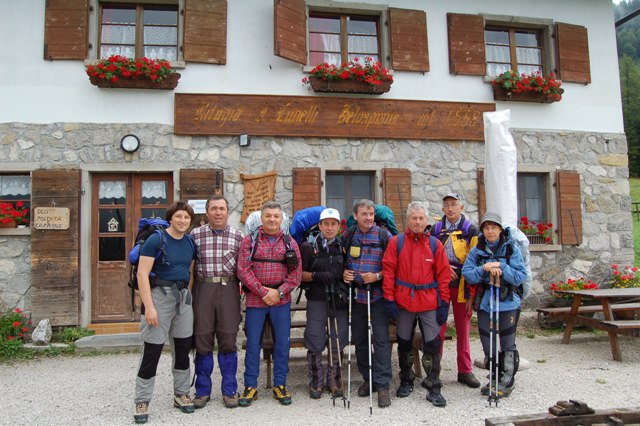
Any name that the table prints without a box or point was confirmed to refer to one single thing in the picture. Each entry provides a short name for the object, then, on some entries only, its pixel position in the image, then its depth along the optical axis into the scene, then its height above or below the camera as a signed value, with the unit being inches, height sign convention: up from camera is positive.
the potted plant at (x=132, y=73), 253.8 +93.1
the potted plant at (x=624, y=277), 295.4 -25.6
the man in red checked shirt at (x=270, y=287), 154.6 -13.8
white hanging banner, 188.5 +27.9
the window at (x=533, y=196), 306.0 +27.0
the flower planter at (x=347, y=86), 273.9 +90.2
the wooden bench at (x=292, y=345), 169.2 -36.6
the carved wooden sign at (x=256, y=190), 267.1 +30.4
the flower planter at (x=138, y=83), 258.1 +89.2
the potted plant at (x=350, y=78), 271.7 +94.2
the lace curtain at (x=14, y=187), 259.1 +34.2
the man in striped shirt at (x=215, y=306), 153.3 -19.6
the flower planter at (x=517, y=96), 297.4 +89.1
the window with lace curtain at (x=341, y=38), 290.5 +126.2
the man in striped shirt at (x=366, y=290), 158.6 -16.9
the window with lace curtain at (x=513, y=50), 312.2 +124.9
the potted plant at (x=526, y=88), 293.9 +92.9
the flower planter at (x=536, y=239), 299.3 -0.7
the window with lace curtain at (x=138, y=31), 273.6 +124.4
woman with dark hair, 142.7 -17.3
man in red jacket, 155.9 -14.4
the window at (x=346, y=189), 283.0 +31.8
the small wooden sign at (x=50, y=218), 249.8 +16.2
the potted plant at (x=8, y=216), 247.4 +17.8
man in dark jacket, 160.1 -19.7
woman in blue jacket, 160.6 -14.2
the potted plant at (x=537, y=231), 296.7 +4.2
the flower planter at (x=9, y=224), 248.9 +13.6
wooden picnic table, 208.2 -38.4
